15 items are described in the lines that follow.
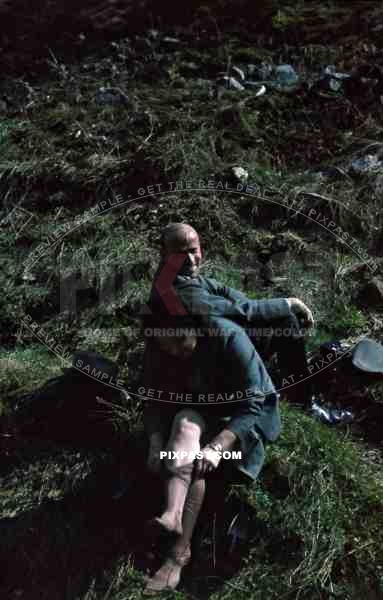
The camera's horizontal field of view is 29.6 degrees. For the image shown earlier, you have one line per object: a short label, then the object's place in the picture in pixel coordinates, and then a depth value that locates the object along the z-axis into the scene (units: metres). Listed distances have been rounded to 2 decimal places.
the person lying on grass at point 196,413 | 3.18
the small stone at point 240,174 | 5.20
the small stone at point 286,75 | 5.92
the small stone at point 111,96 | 5.92
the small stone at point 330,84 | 5.74
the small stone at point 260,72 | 6.02
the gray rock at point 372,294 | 4.41
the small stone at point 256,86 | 5.84
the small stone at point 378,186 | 4.93
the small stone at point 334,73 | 5.78
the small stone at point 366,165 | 5.08
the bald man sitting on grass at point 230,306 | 3.40
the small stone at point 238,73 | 6.03
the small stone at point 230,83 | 5.93
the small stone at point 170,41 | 6.47
